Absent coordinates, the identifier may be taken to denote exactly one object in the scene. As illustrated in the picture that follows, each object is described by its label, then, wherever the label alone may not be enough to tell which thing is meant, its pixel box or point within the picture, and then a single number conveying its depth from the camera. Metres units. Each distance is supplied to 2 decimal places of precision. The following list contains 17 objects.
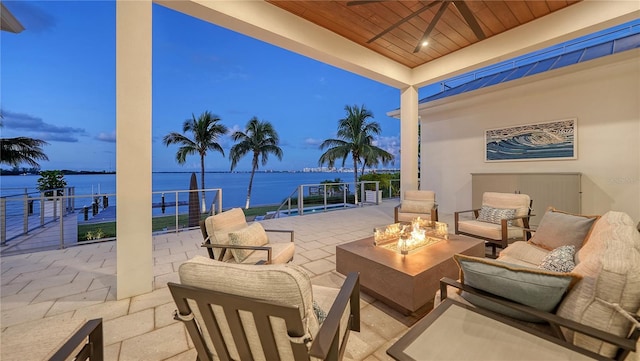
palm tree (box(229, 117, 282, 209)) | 13.75
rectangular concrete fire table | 2.00
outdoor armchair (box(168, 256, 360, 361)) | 0.94
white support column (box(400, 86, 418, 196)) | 5.67
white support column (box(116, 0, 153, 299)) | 2.40
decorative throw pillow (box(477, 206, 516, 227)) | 3.54
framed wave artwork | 5.02
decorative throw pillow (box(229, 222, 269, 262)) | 2.42
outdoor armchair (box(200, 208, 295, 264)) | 2.41
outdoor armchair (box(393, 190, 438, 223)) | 4.59
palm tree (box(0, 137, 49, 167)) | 6.39
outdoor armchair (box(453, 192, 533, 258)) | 3.32
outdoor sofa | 1.02
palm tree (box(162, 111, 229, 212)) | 11.85
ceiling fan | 2.66
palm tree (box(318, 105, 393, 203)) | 12.03
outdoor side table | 1.09
